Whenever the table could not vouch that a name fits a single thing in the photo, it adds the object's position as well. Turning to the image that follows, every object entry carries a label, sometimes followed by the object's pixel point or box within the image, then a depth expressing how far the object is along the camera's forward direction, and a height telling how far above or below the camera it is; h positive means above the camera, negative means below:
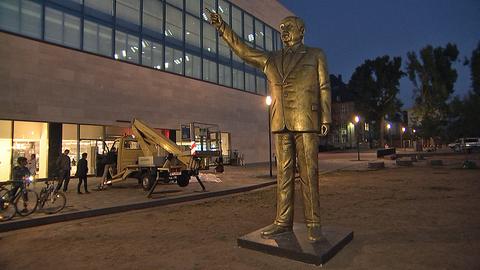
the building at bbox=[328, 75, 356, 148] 80.36 +7.34
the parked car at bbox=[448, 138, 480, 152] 45.64 +0.61
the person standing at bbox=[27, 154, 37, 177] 12.23 -0.32
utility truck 13.55 -0.26
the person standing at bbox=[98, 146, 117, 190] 15.28 -0.38
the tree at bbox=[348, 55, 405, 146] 59.88 +11.19
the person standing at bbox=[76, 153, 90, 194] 13.22 -0.64
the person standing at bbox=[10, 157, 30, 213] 8.63 -0.60
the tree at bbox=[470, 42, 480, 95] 31.25 +7.57
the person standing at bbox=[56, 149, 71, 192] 13.01 -0.45
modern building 16.62 +5.07
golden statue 5.18 +0.57
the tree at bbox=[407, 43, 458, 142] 46.88 +10.30
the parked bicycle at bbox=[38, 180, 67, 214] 9.10 -1.25
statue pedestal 4.50 -1.36
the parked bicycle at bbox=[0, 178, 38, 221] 8.30 -1.14
